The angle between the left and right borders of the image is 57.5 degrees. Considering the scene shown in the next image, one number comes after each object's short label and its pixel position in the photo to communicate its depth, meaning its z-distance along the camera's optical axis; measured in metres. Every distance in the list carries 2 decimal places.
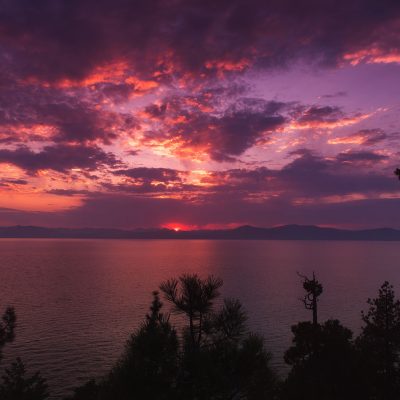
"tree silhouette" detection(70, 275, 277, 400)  14.71
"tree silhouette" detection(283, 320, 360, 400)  23.91
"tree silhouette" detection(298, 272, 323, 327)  30.00
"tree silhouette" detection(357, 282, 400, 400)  27.39
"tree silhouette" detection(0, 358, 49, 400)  30.04
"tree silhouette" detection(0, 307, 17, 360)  27.09
